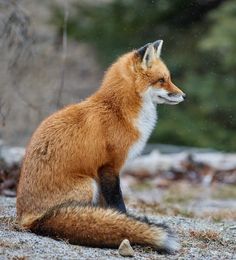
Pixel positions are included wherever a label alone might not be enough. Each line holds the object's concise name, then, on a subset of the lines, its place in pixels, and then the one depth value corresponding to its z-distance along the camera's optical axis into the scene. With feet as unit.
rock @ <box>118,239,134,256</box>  36.40
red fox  37.99
